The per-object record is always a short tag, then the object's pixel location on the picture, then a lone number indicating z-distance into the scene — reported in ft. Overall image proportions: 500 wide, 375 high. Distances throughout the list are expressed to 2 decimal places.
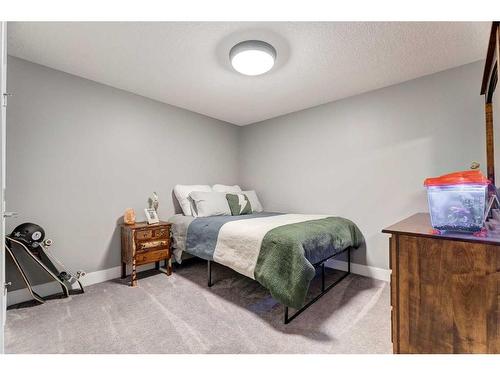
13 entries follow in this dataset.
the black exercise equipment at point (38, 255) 6.53
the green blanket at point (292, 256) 5.56
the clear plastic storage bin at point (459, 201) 3.10
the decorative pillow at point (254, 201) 11.85
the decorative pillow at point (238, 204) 10.63
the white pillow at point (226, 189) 11.84
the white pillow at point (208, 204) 9.88
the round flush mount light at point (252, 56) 5.95
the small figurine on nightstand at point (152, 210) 9.08
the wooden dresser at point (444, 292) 2.81
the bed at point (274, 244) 5.70
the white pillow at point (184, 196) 10.22
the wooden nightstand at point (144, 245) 8.13
